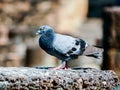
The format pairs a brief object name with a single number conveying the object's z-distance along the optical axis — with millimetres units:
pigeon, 8044
